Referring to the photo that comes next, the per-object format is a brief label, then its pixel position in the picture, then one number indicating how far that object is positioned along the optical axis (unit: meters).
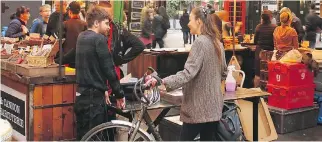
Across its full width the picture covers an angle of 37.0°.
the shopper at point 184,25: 16.16
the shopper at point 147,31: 12.43
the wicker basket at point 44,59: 4.88
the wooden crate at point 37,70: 4.75
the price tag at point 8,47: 5.98
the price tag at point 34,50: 5.07
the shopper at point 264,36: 8.32
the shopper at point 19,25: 8.16
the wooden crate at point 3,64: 5.40
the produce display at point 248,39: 10.29
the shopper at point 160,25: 13.40
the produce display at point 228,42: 9.34
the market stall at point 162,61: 8.23
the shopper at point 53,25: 7.16
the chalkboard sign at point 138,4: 13.31
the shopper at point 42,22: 8.40
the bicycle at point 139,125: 3.74
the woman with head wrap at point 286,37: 7.03
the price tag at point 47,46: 5.04
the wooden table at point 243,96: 4.32
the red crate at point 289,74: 6.26
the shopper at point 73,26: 6.37
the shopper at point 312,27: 10.31
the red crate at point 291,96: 6.30
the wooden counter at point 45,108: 4.75
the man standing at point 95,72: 4.05
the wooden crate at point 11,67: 5.10
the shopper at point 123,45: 4.91
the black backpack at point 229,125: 3.98
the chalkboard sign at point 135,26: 13.09
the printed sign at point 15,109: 4.96
